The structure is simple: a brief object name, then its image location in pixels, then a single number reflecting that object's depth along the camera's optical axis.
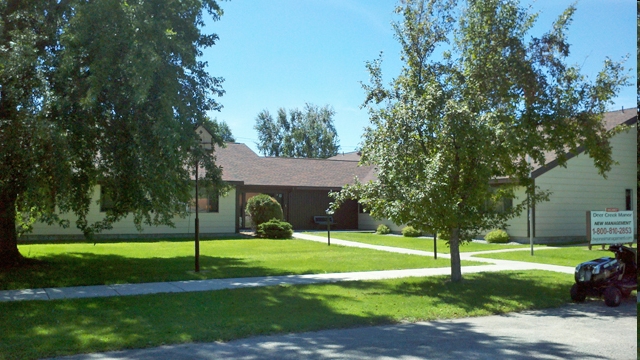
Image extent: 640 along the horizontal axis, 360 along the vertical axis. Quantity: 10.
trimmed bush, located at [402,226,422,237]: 26.69
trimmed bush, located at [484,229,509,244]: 22.52
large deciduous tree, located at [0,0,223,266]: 10.77
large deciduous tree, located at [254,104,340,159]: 63.09
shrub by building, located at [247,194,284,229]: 26.89
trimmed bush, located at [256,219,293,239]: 25.45
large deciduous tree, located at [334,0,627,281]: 11.01
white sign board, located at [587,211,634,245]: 14.75
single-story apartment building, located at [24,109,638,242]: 19.22
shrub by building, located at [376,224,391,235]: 29.24
